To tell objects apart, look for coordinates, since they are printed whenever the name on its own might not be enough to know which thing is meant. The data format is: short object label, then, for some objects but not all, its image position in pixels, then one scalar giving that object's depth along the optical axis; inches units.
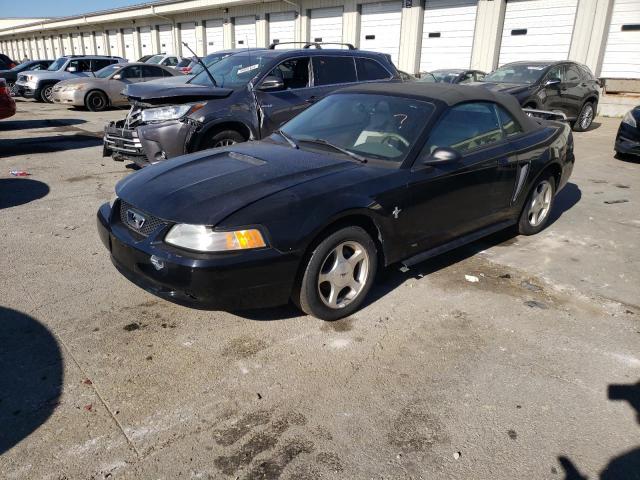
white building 619.8
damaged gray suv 244.1
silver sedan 584.1
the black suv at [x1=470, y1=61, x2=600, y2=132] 423.8
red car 342.6
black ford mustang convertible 115.8
